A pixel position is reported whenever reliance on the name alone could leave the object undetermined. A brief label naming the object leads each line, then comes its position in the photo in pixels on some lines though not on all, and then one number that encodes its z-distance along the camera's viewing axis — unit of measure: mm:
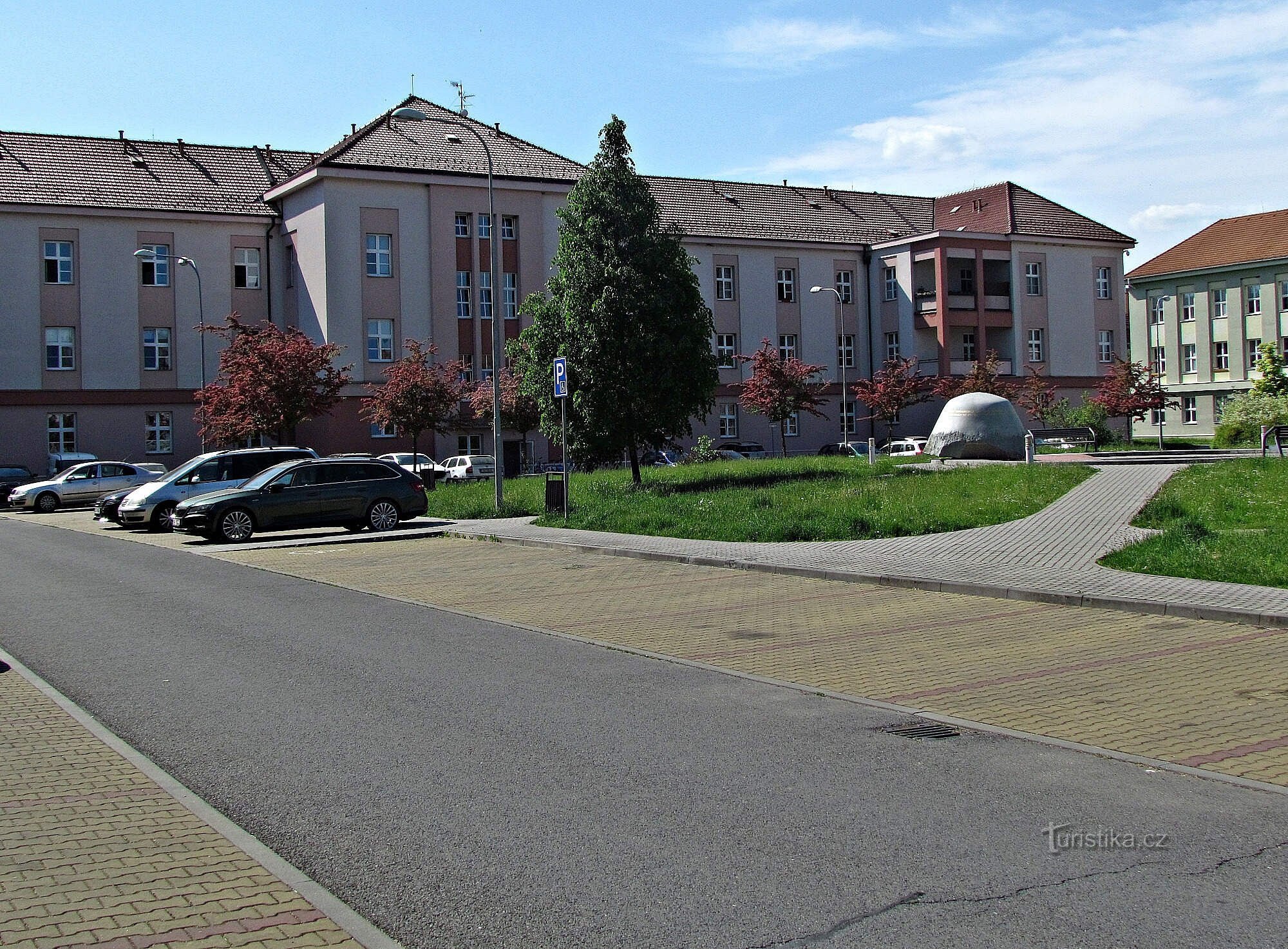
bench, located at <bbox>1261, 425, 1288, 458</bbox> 32094
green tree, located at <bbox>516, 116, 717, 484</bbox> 29969
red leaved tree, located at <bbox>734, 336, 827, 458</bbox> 55469
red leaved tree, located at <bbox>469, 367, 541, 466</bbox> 47656
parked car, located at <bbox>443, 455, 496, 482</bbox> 46594
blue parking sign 25047
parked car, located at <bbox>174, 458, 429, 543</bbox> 24703
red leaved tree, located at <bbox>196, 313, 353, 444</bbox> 40094
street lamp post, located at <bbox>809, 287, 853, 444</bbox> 59938
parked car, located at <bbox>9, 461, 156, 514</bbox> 39500
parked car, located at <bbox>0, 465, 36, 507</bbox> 43156
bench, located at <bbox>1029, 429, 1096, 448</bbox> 38906
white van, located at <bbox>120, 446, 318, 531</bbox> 28156
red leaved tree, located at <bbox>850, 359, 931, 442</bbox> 58125
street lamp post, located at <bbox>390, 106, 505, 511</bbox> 26078
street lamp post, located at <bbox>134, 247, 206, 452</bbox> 45000
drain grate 7441
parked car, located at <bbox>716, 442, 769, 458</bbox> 58656
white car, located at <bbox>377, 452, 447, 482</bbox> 46688
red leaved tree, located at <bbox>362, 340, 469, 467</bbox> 44594
